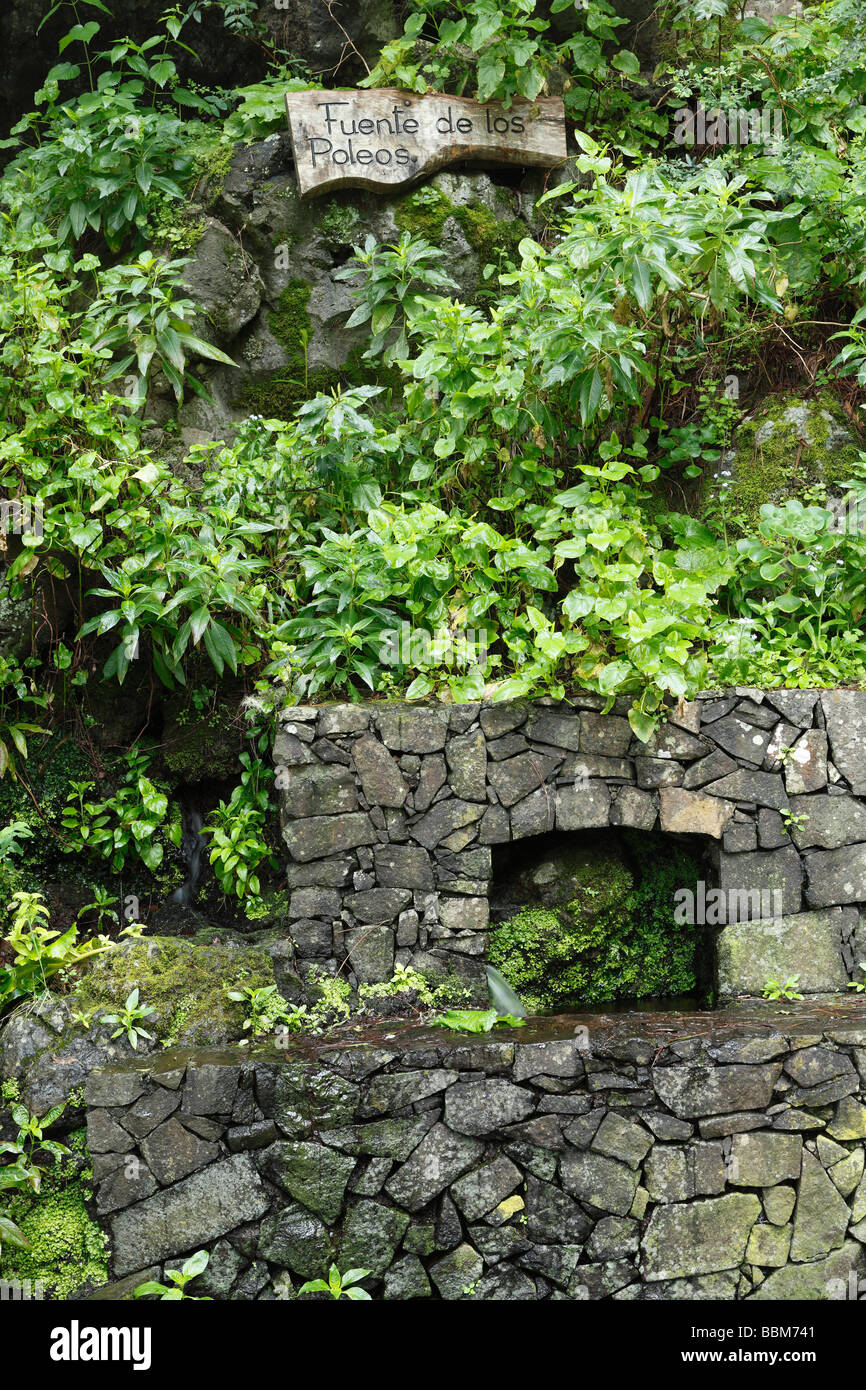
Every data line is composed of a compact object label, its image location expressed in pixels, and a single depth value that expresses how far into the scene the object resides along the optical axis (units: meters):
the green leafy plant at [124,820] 5.47
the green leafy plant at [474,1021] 4.39
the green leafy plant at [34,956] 4.68
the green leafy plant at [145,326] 5.60
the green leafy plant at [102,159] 5.96
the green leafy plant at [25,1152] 4.14
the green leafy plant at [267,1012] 4.56
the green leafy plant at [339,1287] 4.00
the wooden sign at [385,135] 6.01
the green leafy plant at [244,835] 5.23
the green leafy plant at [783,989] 4.61
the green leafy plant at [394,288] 5.69
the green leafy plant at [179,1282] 4.00
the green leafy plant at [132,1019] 4.46
